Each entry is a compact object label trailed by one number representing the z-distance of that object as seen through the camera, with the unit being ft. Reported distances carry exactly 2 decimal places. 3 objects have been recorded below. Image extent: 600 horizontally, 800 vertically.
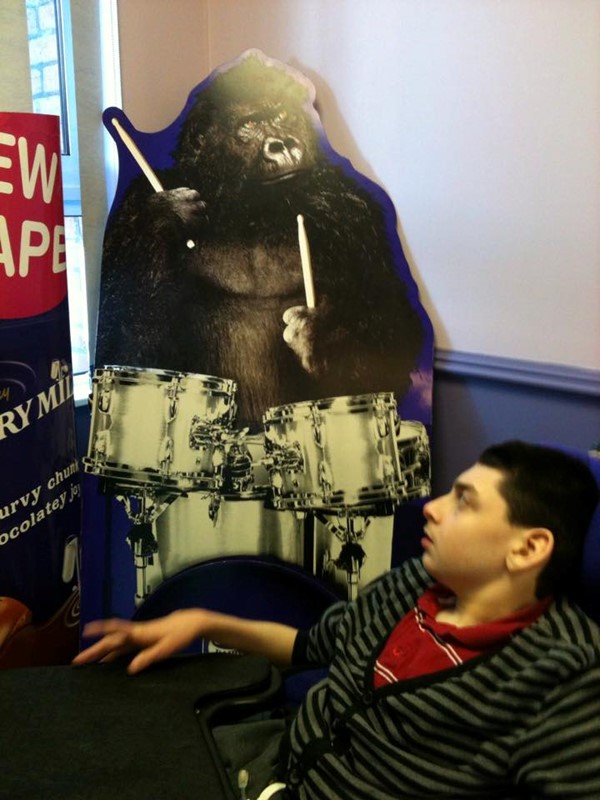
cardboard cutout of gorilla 5.43
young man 2.71
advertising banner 4.11
